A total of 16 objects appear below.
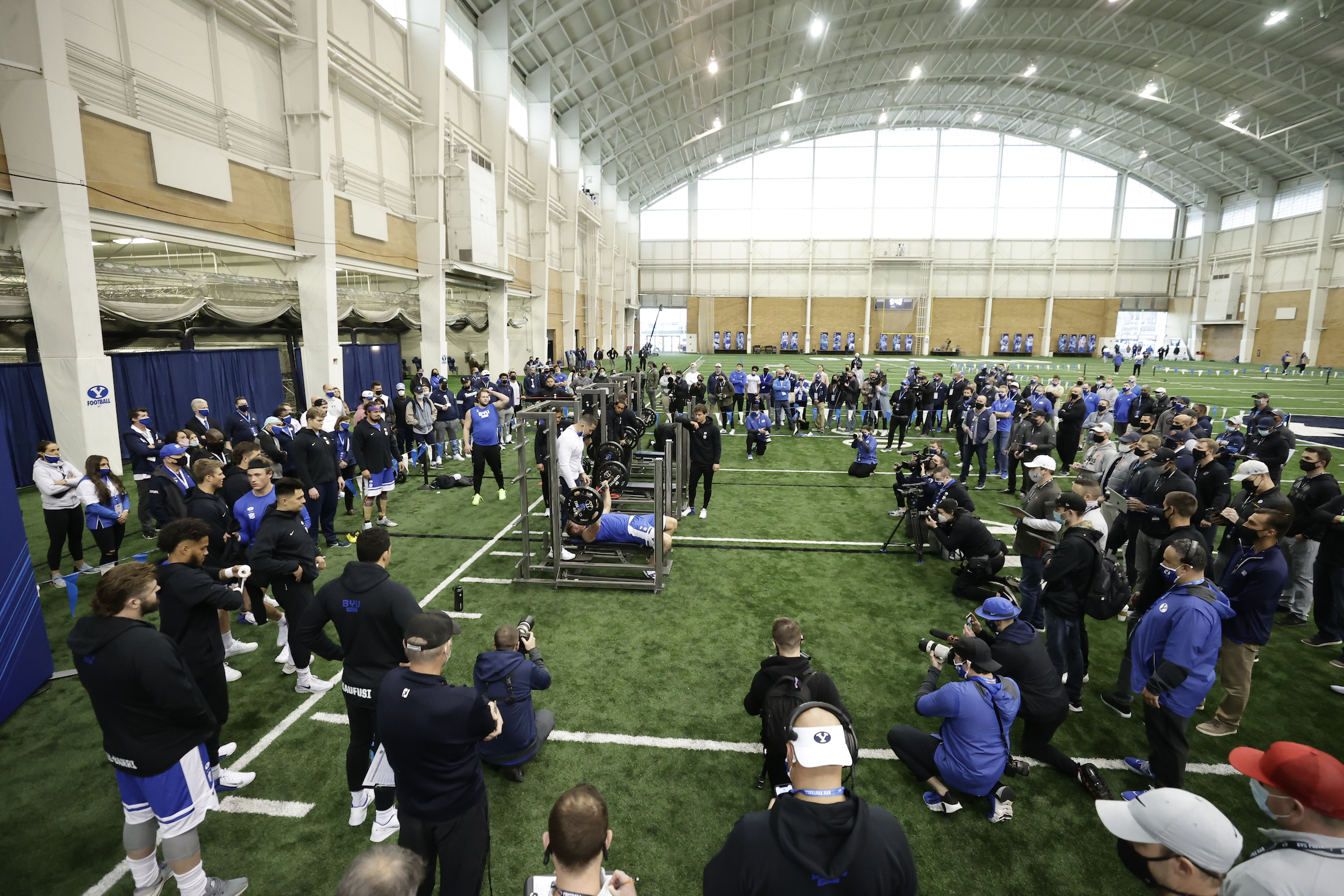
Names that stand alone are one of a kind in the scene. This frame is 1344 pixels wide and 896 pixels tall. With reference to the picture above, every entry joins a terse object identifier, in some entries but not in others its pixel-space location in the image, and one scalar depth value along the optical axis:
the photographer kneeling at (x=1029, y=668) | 4.11
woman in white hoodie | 6.97
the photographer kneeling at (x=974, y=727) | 3.86
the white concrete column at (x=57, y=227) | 8.50
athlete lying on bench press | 7.79
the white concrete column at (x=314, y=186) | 13.36
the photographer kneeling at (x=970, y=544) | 7.11
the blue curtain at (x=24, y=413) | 11.96
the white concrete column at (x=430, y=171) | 17.42
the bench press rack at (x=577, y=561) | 7.39
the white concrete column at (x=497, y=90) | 21.28
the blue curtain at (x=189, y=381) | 13.71
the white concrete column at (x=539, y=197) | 26.16
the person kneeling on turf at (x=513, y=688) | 3.94
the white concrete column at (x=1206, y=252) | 45.28
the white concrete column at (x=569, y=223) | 30.25
